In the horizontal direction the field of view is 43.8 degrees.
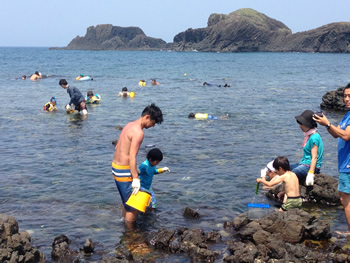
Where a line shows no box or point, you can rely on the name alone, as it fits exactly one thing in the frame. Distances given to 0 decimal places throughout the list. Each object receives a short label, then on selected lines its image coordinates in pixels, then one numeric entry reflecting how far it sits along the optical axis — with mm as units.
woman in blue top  10297
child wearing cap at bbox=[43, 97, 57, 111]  26220
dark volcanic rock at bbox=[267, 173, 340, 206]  11141
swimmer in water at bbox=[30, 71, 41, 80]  46947
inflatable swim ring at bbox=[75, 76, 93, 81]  48681
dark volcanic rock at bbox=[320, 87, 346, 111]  27266
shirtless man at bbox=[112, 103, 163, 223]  8844
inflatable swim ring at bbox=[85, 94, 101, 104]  29453
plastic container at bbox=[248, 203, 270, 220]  10047
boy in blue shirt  10070
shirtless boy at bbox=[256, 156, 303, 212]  9961
